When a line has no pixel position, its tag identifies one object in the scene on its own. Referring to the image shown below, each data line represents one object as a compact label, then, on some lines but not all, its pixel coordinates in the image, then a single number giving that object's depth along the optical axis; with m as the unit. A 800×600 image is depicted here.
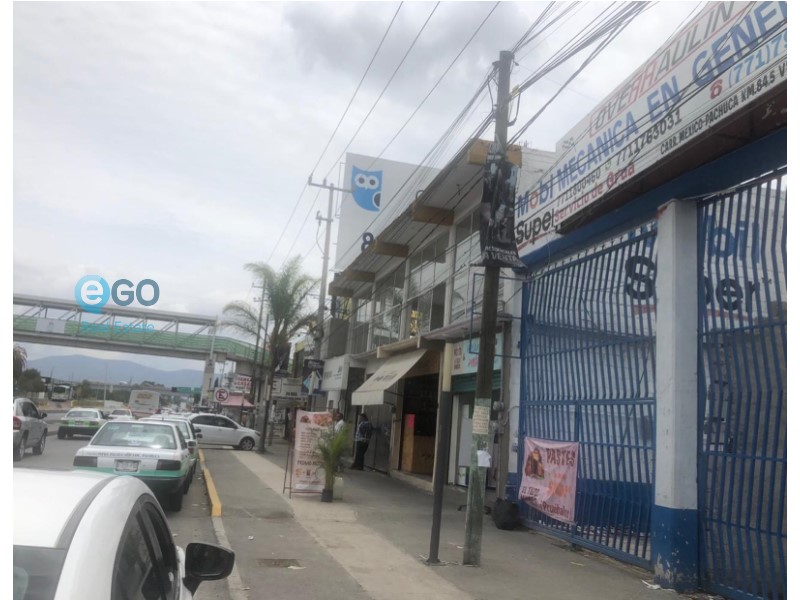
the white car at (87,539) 2.00
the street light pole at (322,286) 31.12
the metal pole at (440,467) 8.58
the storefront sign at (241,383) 46.91
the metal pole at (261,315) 29.62
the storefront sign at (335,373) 26.50
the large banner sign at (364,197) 32.03
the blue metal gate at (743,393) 7.11
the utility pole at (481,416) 8.56
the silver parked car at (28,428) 17.38
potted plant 13.73
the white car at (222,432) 31.19
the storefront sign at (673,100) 7.01
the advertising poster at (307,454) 14.26
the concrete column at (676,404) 8.03
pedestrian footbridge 23.16
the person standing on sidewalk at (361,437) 22.41
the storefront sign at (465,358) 15.85
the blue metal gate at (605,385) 9.26
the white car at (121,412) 37.38
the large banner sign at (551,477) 10.39
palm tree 33.00
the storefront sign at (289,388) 31.09
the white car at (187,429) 18.24
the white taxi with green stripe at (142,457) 11.31
